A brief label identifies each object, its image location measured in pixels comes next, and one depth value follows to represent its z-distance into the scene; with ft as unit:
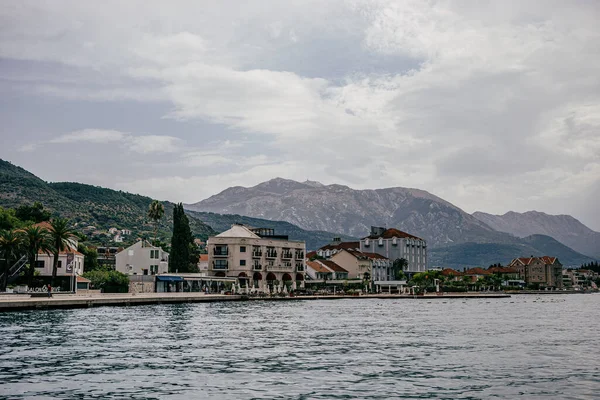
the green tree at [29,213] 452.35
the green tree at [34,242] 313.12
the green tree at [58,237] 331.77
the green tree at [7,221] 379.76
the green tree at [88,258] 435.53
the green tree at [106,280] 390.85
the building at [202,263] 599.53
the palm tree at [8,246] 307.78
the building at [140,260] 466.70
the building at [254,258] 515.09
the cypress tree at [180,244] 459.32
